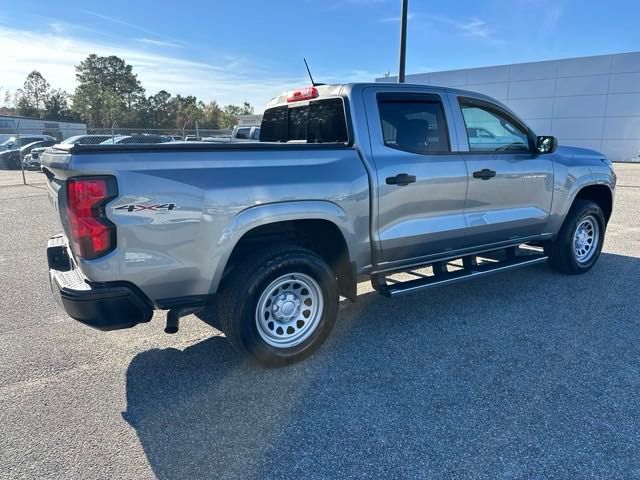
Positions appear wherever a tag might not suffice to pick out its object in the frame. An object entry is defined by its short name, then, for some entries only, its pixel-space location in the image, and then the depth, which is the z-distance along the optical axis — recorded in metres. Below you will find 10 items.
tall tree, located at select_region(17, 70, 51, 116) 79.88
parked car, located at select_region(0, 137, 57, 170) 22.53
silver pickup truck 2.66
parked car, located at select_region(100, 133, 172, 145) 13.81
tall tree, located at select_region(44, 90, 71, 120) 73.62
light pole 10.46
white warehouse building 28.91
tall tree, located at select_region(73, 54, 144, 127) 67.75
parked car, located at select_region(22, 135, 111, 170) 18.03
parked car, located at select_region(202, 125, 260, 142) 16.37
